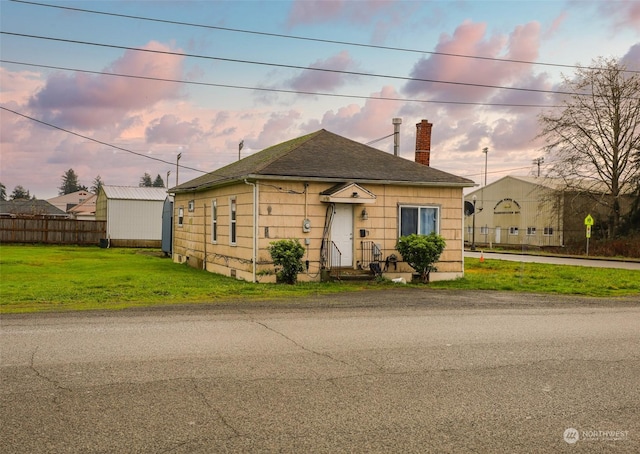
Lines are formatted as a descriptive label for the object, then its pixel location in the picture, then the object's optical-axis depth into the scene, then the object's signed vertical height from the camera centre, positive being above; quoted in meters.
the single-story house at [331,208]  18.22 +0.67
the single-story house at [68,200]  117.38 +4.92
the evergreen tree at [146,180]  176.38 +13.53
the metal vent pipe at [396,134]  24.66 +4.01
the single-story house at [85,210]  74.65 +2.03
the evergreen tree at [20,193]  140.16 +7.24
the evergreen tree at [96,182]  165.75 +12.00
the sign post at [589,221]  38.66 +0.77
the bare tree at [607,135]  40.81 +6.92
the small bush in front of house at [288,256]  17.56 -0.84
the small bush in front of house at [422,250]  19.00 -0.64
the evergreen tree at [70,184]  171.25 +11.82
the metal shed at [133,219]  42.94 +0.47
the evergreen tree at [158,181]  185.00 +13.98
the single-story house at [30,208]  72.94 +1.97
